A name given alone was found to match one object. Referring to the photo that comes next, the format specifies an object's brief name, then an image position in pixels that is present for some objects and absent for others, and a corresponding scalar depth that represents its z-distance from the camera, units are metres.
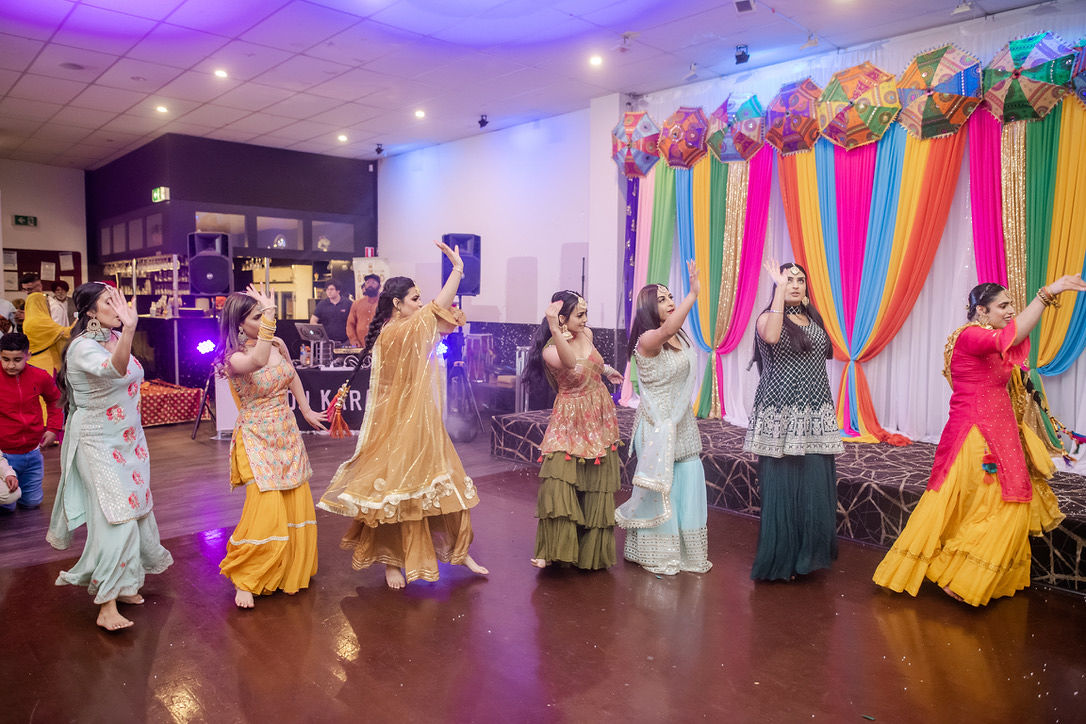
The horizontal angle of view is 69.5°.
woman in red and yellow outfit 3.45
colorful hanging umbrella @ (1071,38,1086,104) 4.55
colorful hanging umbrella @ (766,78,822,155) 5.88
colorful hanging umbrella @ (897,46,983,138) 5.12
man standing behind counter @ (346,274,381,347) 8.45
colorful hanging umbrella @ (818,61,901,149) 5.53
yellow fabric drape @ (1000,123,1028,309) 5.00
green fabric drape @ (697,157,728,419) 6.68
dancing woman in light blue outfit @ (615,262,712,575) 3.87
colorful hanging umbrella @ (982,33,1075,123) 4.72
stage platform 3.82
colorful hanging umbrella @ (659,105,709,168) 6.64
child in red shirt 4.88
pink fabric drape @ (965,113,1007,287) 5.12
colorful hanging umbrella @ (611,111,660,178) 7.06
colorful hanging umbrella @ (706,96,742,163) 6.45
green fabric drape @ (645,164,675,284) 7.06
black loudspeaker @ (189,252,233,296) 8.74
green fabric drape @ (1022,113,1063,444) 4.89
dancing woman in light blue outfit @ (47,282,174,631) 3.19
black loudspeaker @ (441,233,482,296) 8.33
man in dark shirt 8.80
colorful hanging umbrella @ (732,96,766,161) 6.24
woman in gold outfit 3.59
